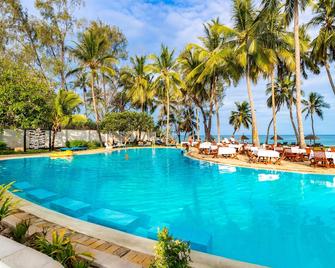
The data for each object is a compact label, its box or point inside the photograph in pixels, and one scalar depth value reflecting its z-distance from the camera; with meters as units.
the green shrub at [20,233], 2.93
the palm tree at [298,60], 13.02
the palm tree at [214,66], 21.56
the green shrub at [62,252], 2.36
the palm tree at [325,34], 17.89
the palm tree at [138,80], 28.51
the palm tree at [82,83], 30.52
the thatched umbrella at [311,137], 27.71
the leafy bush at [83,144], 22.56
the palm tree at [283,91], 27.73
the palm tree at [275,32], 14.17
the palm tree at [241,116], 37.28
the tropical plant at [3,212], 3.32
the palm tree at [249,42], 15.80
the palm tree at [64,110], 20.80
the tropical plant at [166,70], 27.19
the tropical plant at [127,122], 25.29
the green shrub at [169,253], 1.98
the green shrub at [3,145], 18.28
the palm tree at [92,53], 23.83
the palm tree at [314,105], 30.33
